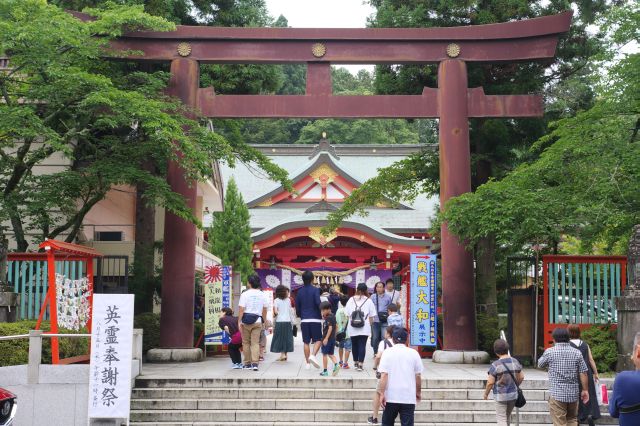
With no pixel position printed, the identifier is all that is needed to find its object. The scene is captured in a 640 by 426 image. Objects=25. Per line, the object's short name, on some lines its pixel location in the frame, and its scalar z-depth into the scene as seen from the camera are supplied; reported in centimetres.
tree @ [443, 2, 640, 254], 1317
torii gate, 1574
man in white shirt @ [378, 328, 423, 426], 855
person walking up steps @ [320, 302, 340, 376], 1278
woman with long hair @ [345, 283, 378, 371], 1339
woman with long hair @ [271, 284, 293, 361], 1415
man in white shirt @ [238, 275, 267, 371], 1323
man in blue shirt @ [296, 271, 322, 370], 1352
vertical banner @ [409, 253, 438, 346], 1579
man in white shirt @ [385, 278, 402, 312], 1511
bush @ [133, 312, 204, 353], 1658
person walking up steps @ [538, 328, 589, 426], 884
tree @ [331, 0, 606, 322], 1859
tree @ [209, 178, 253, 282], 2839
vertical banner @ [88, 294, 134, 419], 1045
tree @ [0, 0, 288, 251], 1301
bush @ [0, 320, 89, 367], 1141
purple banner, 3075
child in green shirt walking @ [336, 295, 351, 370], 1417
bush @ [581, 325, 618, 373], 1335
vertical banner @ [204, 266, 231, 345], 1680
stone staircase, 1116
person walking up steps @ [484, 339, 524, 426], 892
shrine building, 2844
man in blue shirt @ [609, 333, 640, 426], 598
